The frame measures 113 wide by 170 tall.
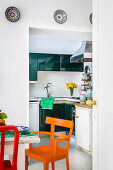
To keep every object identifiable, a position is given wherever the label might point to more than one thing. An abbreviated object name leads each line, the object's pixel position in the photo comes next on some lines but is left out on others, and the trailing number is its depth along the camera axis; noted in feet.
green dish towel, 17.70
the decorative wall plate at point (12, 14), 11.54
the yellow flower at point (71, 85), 18.79
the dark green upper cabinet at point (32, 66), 18.78
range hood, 15.75
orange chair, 8.08
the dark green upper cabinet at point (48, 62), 19.17
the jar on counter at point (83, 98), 14.55
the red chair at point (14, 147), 5.42
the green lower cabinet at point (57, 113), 18.33
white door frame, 8.07
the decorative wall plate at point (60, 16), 12.36
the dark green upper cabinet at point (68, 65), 19.97
